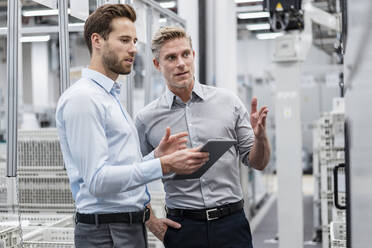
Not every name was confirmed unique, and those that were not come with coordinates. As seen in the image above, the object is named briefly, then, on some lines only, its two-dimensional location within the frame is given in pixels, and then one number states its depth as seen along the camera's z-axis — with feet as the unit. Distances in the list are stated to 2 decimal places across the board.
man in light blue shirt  5.61
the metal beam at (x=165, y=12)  13.14
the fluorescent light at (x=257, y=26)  53.52
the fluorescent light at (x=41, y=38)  36.44
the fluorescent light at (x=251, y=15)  47.52
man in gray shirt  7.40
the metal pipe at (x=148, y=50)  13.23
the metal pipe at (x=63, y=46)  8.86
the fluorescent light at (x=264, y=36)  57.72
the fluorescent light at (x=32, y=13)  38.99
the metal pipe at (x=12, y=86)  8.12
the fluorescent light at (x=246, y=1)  40.73
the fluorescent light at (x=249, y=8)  43.78
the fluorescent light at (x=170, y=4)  42.84
